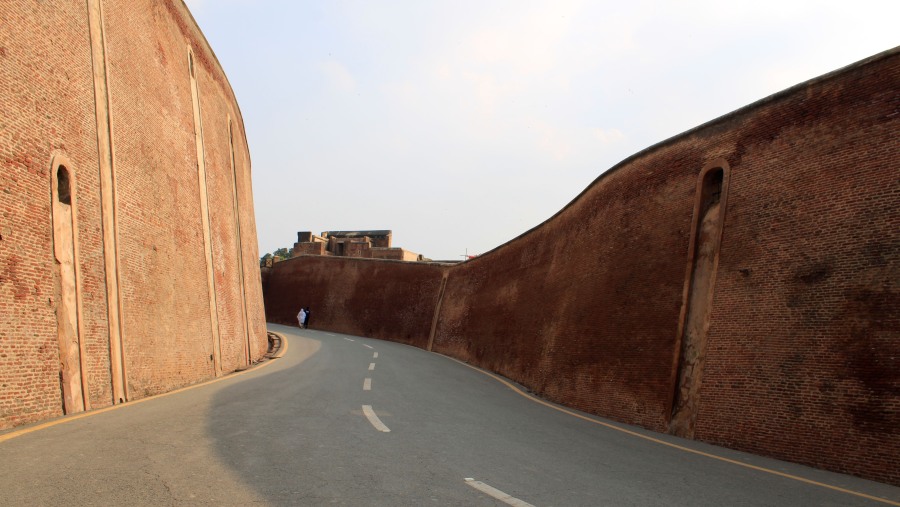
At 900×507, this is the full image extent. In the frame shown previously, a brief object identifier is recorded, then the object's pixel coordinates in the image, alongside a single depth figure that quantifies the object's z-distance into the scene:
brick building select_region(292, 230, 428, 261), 51.56
